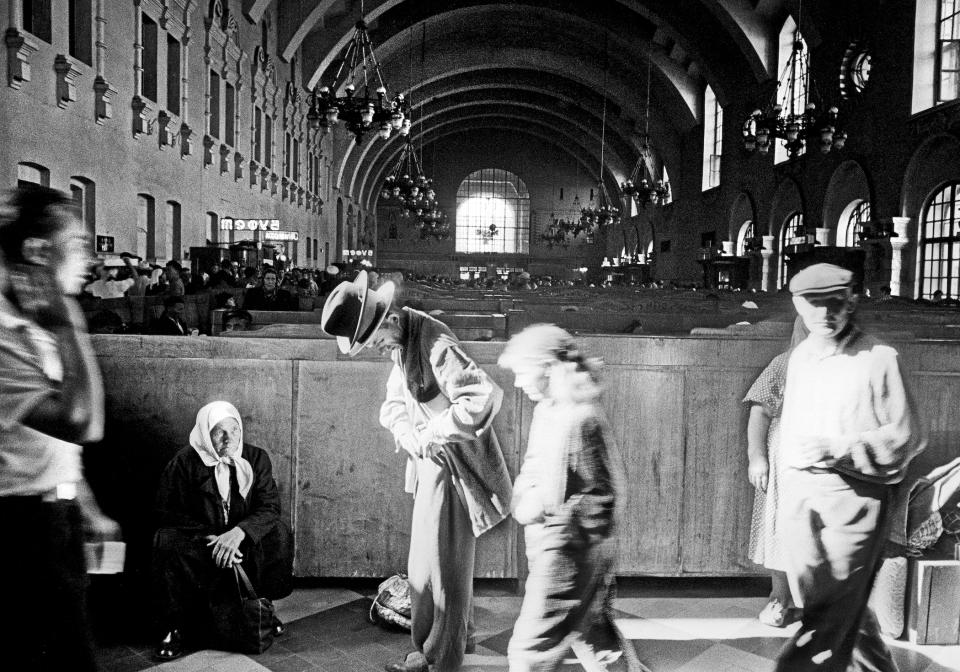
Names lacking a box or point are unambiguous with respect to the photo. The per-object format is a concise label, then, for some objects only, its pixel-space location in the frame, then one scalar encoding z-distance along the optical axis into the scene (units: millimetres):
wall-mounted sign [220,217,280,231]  19662
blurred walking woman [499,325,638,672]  2754
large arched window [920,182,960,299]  16109
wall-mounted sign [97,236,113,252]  13141
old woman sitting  3682
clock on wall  18031
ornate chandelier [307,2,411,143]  13766
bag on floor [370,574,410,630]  3879
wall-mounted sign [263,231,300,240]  20359
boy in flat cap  2701
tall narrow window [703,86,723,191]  29906
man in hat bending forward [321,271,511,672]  3031
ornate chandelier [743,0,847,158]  15727
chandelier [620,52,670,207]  26422
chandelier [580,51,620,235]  33188
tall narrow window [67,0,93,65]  12742
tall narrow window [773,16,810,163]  23000
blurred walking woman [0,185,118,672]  2131
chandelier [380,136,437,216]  23139
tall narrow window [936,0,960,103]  16266
